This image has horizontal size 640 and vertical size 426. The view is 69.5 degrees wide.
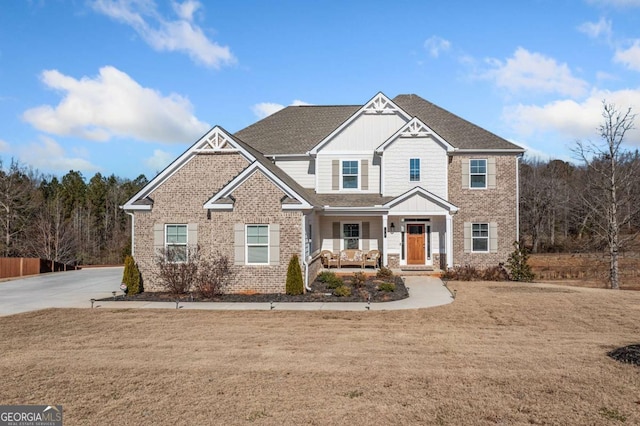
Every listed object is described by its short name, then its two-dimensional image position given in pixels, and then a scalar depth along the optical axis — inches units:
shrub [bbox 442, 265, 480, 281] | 816.9
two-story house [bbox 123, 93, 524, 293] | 868.6
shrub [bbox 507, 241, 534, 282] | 841.5
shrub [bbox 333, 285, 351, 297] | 621.6
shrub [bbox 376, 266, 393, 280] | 781.9
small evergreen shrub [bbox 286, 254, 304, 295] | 636.7
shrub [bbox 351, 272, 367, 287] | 698.2
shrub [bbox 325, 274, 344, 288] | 669.3
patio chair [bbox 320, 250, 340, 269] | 896.3
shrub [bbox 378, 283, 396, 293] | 645.6
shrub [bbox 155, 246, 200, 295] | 659.4
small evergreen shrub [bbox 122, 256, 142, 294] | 660.1
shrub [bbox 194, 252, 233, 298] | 649.7
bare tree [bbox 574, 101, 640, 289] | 866.1
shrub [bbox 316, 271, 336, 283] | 690.5
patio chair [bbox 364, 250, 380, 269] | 890.1
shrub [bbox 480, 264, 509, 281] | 841.5
